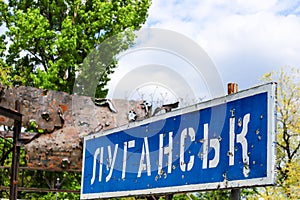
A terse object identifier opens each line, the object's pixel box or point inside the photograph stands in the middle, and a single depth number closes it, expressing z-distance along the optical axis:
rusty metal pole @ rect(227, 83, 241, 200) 3.79
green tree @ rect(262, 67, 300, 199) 18.81
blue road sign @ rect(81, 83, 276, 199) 3.55
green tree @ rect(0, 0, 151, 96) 16.50
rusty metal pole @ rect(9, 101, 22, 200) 6.27
